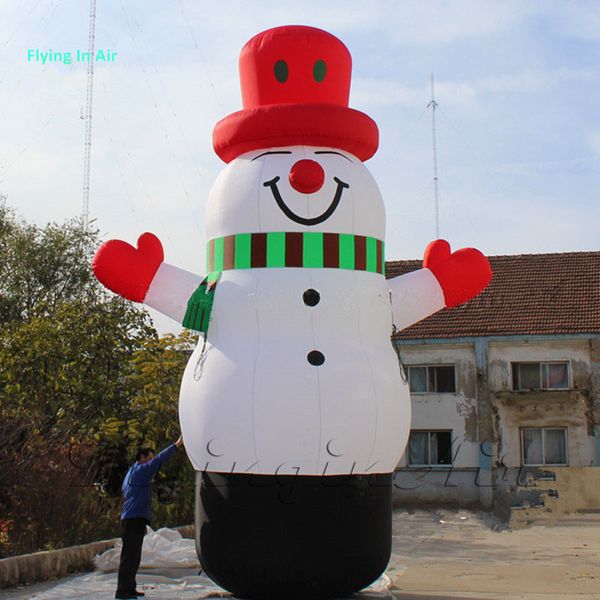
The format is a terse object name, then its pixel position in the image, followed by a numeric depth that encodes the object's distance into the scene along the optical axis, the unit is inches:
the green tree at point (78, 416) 434.6
